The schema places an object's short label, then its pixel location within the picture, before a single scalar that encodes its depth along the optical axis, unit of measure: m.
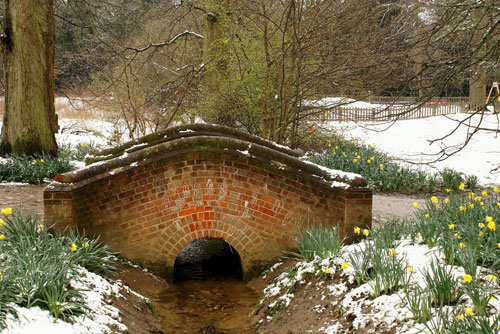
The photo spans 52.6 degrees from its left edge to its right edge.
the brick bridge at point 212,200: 6.71
